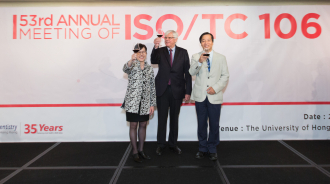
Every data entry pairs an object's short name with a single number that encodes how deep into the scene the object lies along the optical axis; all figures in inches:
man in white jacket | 105.0
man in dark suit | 114.9
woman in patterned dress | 100.0
